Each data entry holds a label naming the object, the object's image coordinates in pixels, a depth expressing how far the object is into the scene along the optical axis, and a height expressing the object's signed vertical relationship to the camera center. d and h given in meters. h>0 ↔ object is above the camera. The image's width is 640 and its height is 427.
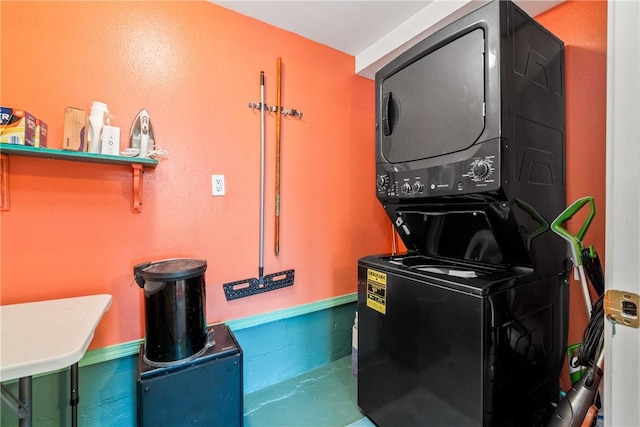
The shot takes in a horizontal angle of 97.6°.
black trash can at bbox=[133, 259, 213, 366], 1.25 -0.46
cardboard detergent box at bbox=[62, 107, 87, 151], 1.25 +0.36
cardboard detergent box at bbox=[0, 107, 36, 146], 1.12 +0.34
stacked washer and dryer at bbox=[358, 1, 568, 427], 1.08 -0.09
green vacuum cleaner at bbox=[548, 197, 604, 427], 1.04 -0.65
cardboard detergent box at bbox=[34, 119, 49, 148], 1.23 +0.34
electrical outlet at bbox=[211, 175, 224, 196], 1.74 +0.16
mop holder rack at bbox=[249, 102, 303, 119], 1.86 +0.70
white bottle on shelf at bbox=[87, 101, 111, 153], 1.33 +0.41
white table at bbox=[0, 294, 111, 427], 0.76 -0.40
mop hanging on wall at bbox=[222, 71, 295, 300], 1.81 -0.47
